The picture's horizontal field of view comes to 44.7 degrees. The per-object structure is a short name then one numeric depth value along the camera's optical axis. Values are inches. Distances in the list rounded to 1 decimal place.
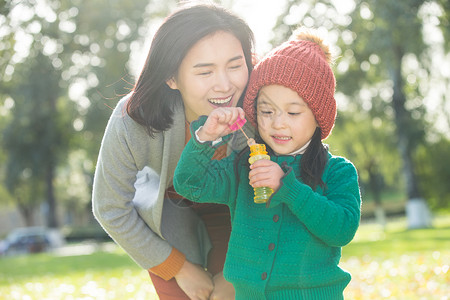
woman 108.9
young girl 89.6
